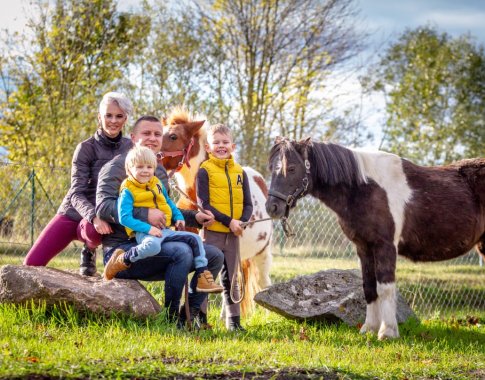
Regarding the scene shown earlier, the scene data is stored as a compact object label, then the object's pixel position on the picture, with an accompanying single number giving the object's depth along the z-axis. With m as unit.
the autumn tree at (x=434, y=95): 22.50
